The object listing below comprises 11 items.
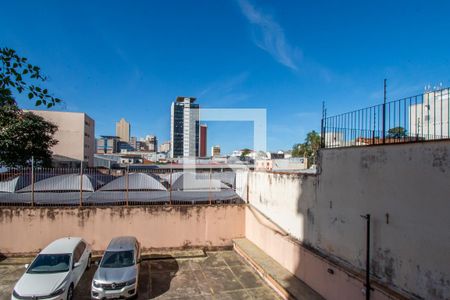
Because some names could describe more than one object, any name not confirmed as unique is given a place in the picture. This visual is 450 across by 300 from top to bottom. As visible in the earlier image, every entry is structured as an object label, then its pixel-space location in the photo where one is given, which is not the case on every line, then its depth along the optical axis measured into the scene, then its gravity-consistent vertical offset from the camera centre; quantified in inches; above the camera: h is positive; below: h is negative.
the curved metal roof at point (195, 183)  559.8 -69.4
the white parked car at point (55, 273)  291.3 -143.5
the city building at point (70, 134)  1943.9 +98.2
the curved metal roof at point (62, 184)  494.6 -65.3
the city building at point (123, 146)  7148.6 +52.4
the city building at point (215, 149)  5866.1 -20.4
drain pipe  237.3 -92.5
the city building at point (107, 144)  6245.1 +84.5
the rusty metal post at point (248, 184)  551.7 -71.8
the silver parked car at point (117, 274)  312.3 -145.9
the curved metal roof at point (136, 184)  526.1 -68.2
